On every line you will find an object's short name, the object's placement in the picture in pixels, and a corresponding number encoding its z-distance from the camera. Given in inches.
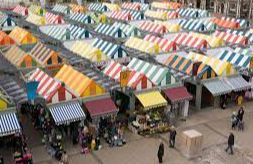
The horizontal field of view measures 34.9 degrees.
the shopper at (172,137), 690.6
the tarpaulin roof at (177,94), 782.5
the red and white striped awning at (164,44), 1062.4
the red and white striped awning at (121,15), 1544.0
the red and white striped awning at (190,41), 1101.7
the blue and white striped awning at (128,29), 1246.9
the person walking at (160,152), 638.5
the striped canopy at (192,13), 1679.0
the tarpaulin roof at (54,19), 1385.3
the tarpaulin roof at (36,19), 1362.0
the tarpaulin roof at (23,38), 1075.7
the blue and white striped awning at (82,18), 1462.8
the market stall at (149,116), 746.2
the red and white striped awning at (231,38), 1151.6
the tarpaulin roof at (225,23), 1432.1
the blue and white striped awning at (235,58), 930.5
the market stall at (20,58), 863.7
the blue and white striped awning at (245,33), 1236.5
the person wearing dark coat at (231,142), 674.2
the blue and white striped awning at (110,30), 1215.6
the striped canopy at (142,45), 1031.0
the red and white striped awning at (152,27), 1290.6
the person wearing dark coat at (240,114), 773.0
